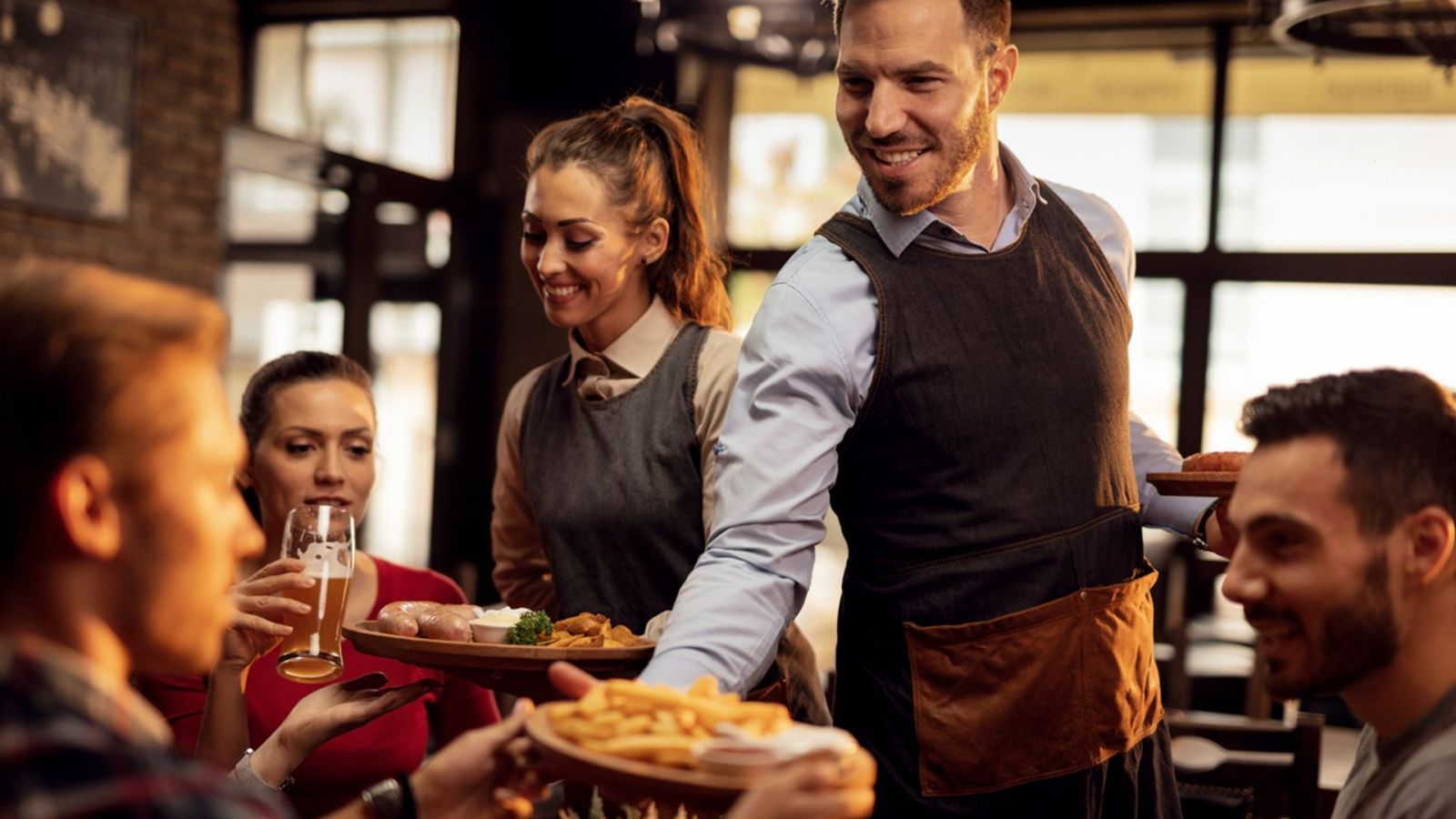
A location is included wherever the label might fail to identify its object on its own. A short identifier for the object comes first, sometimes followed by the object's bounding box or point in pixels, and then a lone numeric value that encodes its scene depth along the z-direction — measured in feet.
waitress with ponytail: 7.70
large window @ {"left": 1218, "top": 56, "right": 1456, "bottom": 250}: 23.08
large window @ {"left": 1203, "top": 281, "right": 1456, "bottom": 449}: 22.90
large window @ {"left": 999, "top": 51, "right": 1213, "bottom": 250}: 24.52
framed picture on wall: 18.71
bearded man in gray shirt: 4.79
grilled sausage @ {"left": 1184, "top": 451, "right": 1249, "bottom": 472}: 6.45
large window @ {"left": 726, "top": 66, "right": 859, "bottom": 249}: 26.48
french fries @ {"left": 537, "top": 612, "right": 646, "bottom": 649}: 6.27
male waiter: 6.27
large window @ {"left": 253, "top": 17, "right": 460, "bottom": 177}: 23.84
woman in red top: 7.83
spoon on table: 9.29
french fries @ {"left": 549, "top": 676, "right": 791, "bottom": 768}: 4.05
